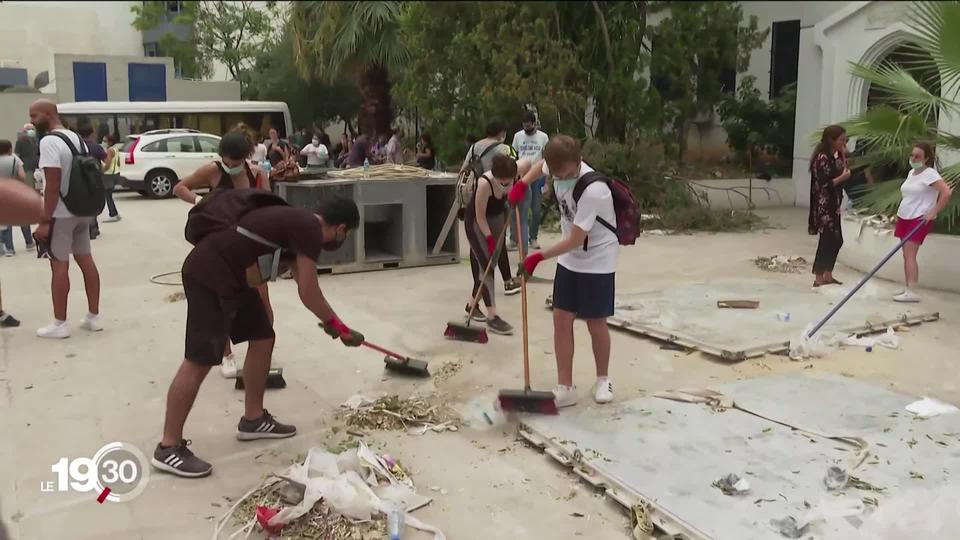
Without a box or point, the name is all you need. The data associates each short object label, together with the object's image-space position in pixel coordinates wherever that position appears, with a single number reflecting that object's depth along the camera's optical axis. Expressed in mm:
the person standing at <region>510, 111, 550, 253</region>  9305
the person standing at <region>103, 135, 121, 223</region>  12023
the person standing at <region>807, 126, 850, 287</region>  7570
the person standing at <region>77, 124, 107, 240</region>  10281
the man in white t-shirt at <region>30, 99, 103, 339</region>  5578
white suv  16500
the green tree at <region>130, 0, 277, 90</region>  28688
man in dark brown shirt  3637
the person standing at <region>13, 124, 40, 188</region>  11656
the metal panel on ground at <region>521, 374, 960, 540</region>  3441
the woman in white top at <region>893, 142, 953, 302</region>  6816
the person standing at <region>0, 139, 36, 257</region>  8492
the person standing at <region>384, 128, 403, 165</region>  12555
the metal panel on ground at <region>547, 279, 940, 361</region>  5890
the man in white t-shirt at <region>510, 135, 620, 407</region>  4387
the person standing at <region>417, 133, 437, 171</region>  13539
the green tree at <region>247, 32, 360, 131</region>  22516
